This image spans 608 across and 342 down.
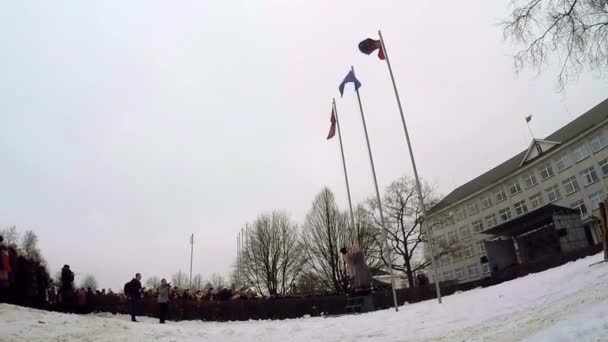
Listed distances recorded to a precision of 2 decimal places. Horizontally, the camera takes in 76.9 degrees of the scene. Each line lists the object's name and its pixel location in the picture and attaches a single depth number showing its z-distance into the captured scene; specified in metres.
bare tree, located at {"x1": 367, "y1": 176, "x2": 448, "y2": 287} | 40.47
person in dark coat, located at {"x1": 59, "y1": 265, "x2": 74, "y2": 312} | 15.35
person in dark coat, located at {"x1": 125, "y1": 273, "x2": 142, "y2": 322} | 15.03
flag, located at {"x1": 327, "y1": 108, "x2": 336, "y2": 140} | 23.44
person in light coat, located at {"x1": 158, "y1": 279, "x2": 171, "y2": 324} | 15.48
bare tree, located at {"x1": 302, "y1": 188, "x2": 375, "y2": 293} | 35.66
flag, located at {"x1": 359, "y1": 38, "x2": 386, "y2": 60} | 18.94
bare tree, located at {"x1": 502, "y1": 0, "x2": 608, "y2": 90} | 8.88
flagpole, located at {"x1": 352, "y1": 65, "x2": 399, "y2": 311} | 18.63
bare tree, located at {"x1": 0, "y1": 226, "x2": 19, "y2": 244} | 52.53
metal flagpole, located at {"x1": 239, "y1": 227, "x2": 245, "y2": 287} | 46.16
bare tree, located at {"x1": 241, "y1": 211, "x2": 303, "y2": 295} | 42.28
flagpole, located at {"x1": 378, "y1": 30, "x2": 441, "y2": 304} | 16.83
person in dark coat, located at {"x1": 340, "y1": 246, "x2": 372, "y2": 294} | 19.16
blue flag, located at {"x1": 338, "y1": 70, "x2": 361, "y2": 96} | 20.52
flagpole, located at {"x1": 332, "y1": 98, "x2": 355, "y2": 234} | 21.73
